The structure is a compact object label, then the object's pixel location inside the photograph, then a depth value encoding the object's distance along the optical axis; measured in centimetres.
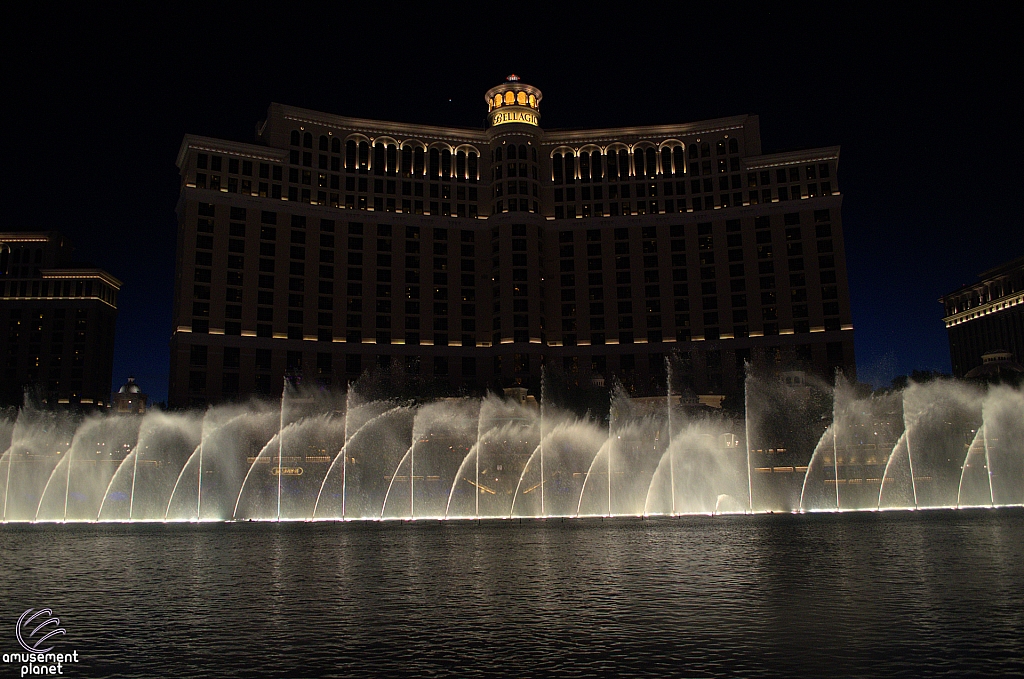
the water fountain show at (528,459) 6406
